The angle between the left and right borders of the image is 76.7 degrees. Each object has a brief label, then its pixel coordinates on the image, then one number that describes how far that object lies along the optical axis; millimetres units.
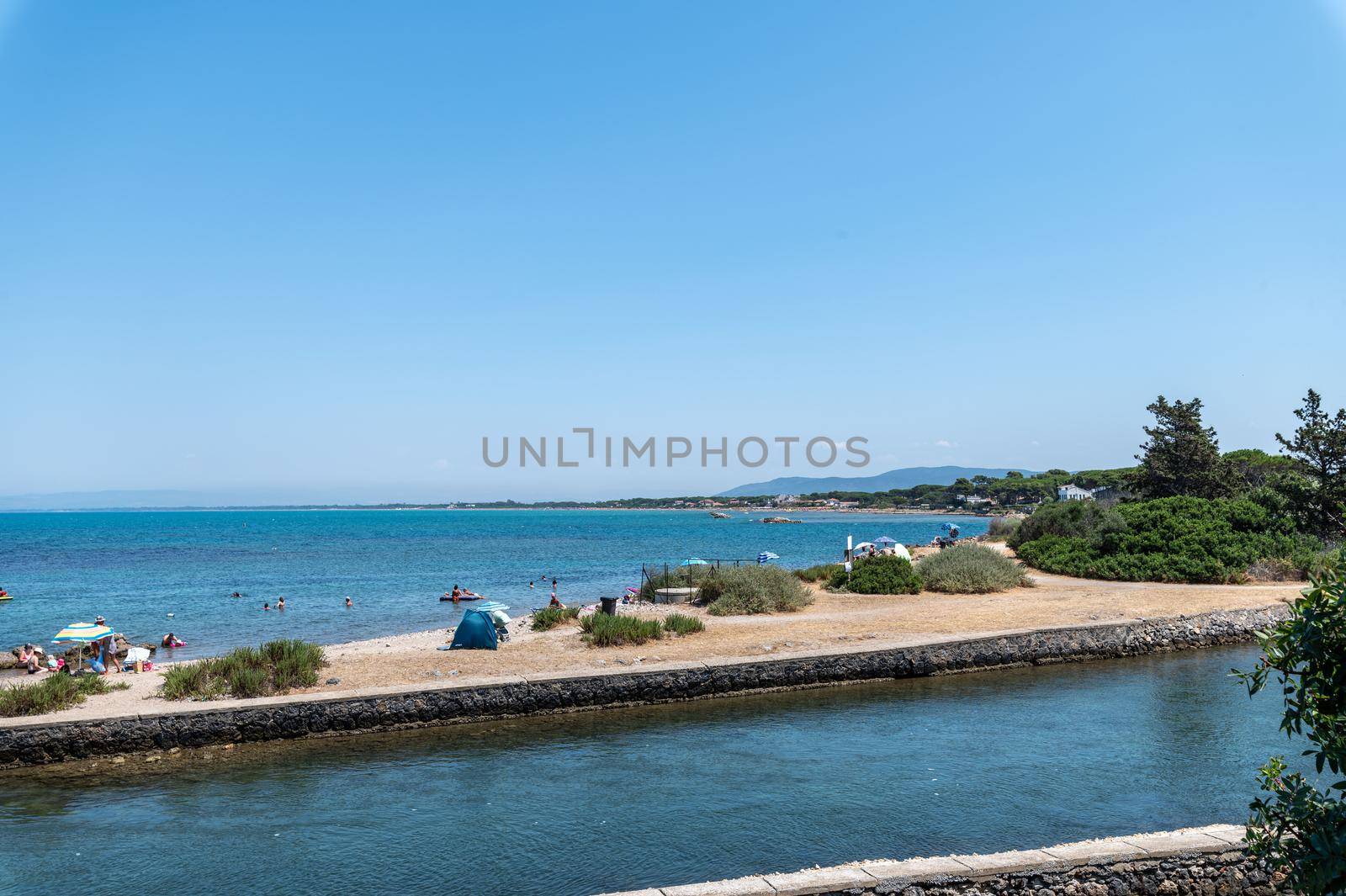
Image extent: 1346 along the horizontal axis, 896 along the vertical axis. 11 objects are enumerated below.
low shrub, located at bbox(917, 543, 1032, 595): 30094
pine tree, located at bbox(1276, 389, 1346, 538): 32844
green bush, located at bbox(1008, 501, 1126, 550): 36344
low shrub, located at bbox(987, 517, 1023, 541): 55088
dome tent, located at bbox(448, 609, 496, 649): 21281
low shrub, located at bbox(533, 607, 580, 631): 25109
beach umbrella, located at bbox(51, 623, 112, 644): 21875
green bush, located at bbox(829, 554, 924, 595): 30484
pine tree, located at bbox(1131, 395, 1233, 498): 41594
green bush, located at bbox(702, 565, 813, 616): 26734
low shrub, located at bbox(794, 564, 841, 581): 34631
